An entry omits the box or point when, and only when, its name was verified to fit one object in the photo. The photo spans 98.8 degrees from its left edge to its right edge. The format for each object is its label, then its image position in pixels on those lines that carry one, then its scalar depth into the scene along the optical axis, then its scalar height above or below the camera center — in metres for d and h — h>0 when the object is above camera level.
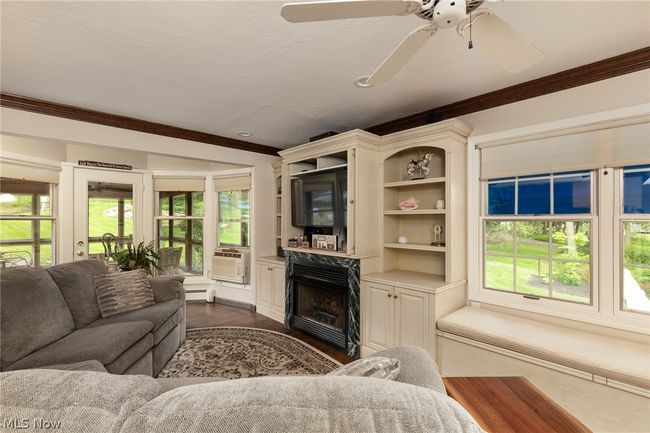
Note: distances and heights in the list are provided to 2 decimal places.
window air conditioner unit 4.39 -0.76
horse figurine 2.85 +0.52
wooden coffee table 1.01 -0.76
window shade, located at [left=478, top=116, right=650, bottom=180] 1.90 +0.51
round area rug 2.51 -1.39
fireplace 2.94 -0.99
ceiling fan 0.97 +0.75
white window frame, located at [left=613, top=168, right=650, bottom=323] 1.99 -0.16
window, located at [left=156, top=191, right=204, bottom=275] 4.71 -0.23
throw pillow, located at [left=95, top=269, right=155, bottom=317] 2.49 -0.70
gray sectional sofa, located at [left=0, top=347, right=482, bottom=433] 0.59 -0.42
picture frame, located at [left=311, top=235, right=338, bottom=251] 3.09 -0.28
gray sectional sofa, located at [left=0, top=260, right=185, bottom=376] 1.76 -0.84
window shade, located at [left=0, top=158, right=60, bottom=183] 3.17 +0.56
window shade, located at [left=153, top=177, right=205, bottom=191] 4.62 +0.57
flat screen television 2.98 +0.21
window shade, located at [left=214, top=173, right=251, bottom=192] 4.41 +0.57
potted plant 3.32 -0.50
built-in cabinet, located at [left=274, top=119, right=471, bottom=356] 2.47 -0.09
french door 3.97 +0.10
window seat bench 1.60 -0.95
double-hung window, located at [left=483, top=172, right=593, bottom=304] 2.16 -0.16
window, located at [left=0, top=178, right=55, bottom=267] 3.29 -0.07
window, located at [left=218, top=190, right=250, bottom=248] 4.60 -0.01
